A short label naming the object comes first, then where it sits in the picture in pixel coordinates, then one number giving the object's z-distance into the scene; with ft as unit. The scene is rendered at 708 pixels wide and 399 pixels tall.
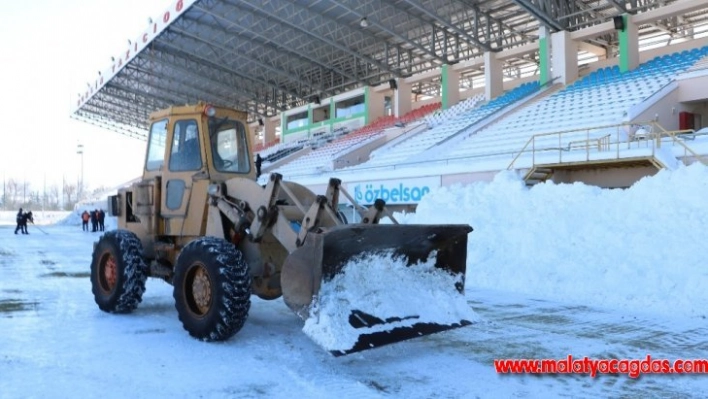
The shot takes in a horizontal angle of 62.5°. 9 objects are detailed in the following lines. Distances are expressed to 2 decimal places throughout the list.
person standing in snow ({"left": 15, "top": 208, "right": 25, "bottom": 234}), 98.38
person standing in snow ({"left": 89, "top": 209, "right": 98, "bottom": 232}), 112.68
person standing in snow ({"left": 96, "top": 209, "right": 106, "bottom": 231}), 116.05
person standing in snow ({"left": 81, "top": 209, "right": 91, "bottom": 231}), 117.91
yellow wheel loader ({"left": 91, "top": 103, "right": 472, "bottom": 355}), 17.01
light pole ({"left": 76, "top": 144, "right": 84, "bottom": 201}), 246.06
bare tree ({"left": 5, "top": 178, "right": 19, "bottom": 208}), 297.74
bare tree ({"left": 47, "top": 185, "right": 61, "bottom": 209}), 300.50
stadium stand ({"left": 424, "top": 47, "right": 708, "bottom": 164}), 60.75
